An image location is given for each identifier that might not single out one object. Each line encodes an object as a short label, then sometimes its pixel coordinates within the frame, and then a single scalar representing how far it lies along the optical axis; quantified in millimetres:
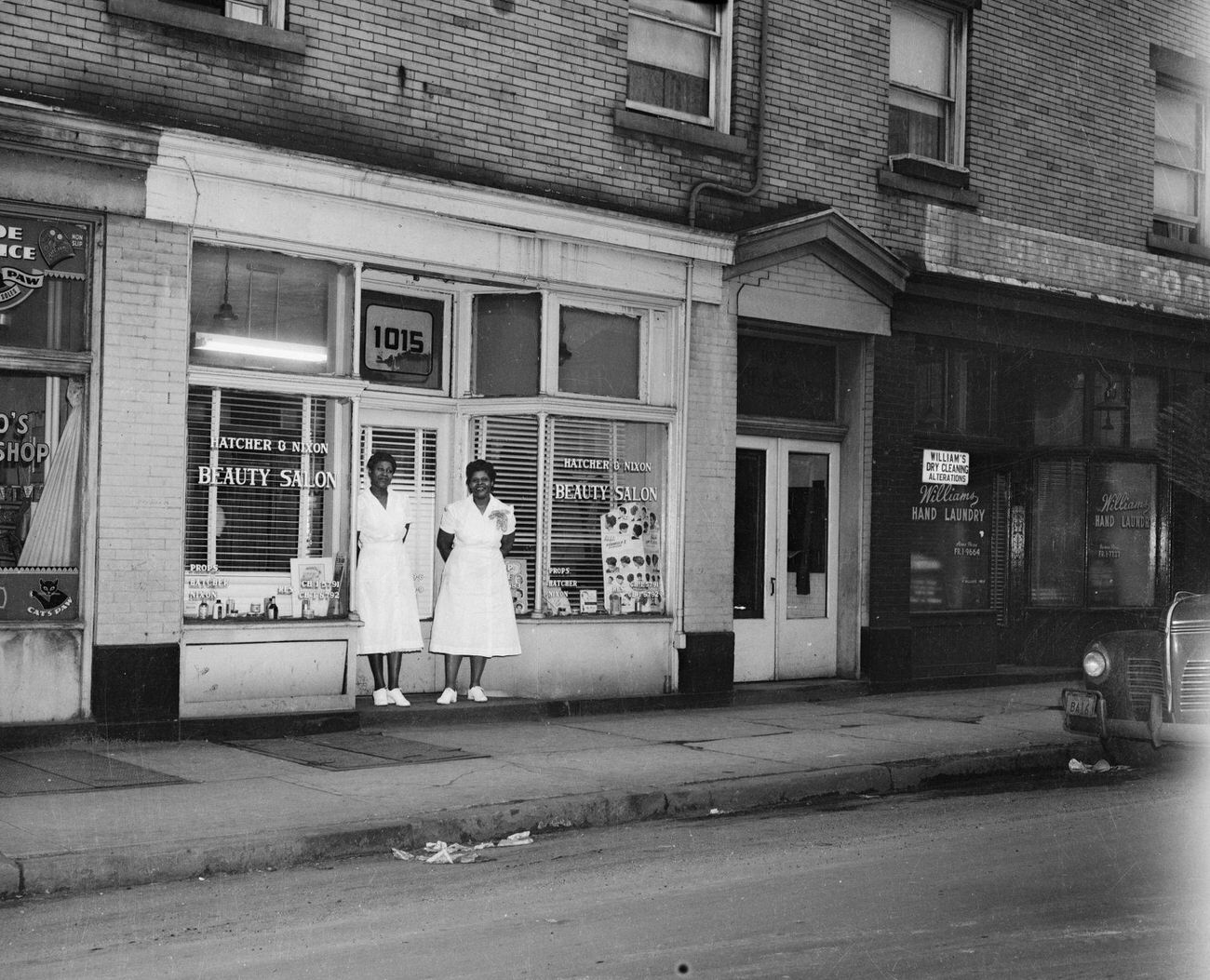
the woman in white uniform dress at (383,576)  11594
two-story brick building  10234
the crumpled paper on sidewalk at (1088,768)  10742
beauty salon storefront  10805
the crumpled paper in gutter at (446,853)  7516
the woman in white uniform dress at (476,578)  11984
